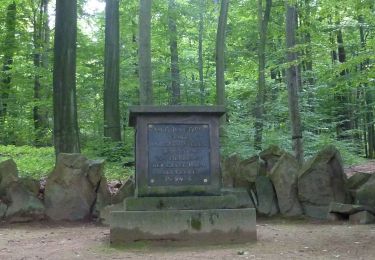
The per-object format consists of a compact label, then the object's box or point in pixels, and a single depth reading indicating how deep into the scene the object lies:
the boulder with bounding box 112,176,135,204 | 8.84
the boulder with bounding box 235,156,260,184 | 9.22
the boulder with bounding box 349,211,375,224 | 7.99
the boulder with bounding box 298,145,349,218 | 8.71
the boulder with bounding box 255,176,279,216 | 8.95
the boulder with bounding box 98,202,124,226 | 8.52
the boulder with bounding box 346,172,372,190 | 8.77
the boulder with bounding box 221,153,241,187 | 9.40
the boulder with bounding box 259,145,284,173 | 9.43
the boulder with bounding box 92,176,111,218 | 9.01
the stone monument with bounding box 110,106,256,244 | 6.62
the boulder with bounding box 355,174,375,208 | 8.14
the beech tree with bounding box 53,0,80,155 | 10.24
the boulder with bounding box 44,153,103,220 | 8.84
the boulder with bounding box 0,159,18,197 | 8.87
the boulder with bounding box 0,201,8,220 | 8.70
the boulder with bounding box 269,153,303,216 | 8.80
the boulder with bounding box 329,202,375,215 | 8.13
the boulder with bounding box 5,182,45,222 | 8.73
